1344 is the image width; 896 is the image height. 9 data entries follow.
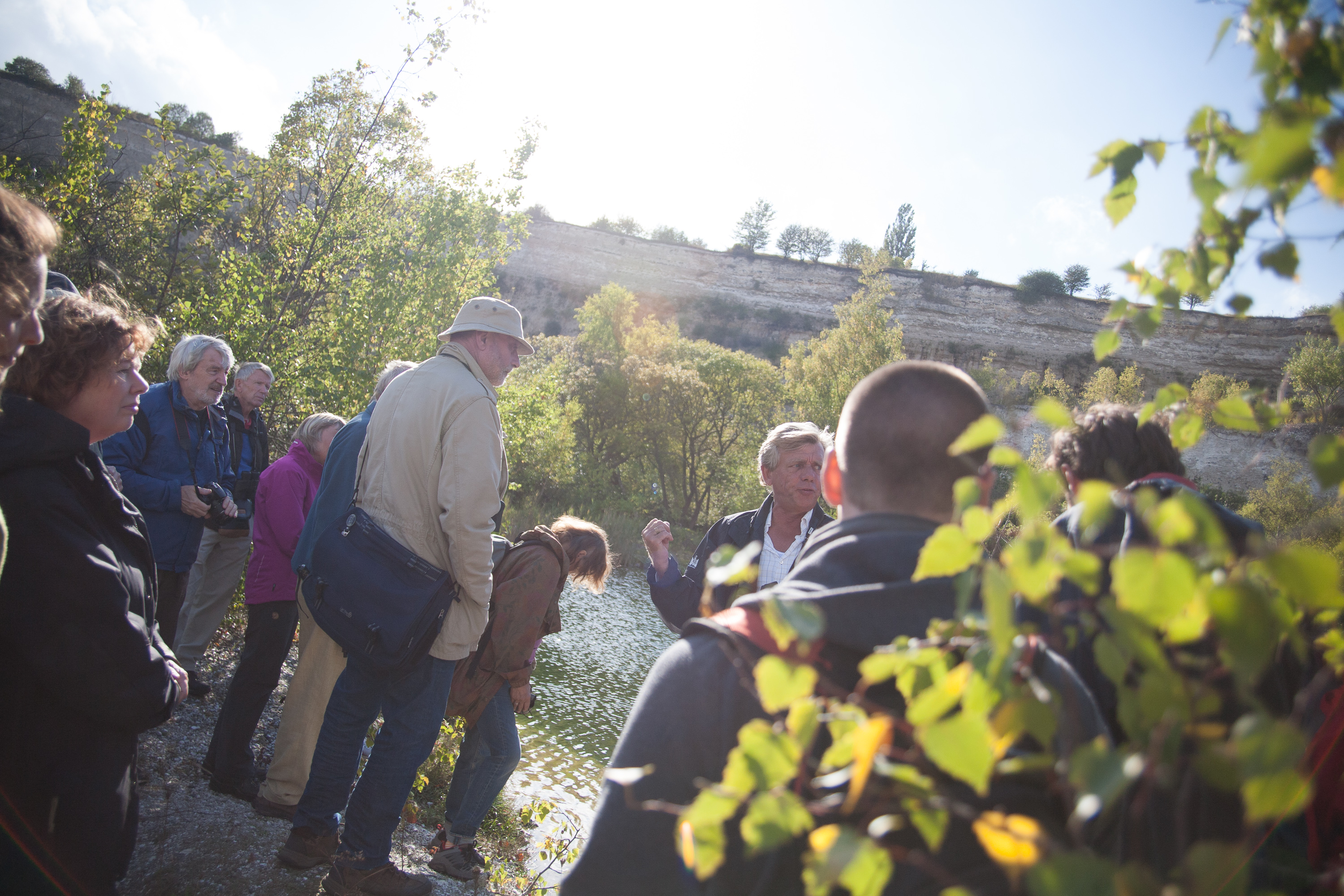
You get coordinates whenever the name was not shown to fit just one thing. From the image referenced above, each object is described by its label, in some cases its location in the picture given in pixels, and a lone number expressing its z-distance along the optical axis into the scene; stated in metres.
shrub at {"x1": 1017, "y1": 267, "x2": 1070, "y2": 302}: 50.06
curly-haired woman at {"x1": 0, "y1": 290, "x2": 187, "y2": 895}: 1.66
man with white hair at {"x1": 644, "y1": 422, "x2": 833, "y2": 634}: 3.55
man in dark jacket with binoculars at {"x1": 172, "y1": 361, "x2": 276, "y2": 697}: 4.64
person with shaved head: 1.11
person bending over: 3.46
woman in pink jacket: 3.62
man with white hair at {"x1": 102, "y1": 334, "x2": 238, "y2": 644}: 3.97
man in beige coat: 2.98
